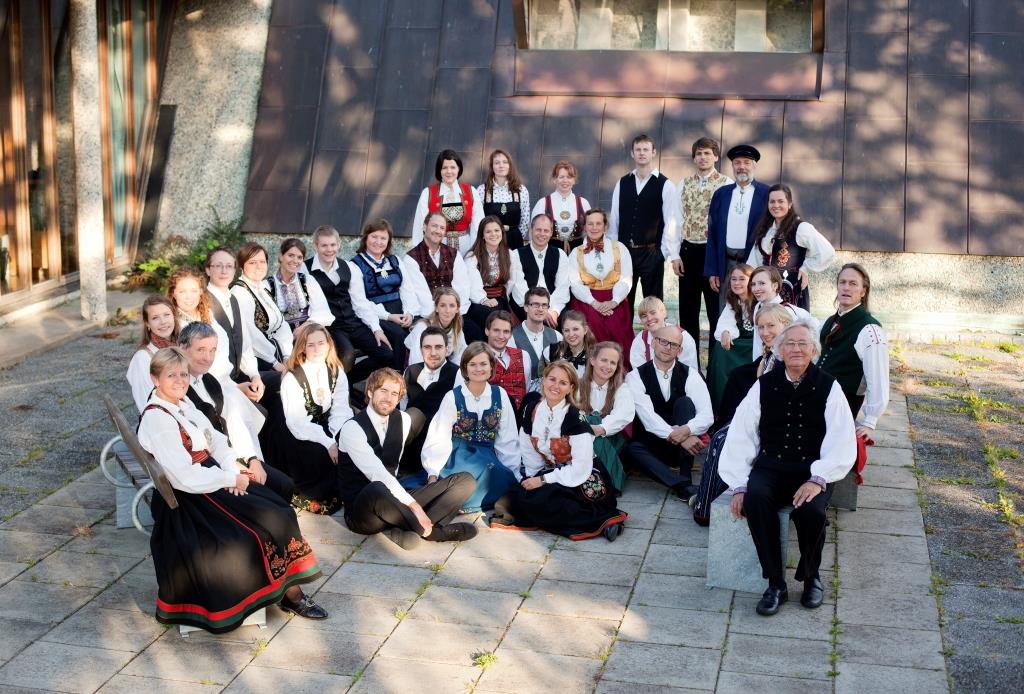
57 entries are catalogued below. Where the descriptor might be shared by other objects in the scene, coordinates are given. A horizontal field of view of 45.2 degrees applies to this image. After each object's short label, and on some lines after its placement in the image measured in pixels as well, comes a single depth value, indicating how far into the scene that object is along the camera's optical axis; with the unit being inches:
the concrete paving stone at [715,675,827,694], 199.6
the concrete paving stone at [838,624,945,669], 208.7
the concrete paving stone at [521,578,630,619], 231.1
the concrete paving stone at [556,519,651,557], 262.2
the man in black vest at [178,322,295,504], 253.6
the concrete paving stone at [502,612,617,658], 215.8
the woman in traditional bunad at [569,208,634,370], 362.3
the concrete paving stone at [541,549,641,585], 247.4
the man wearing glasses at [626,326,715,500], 302.7
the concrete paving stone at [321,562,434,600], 240.4
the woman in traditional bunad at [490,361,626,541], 270.7
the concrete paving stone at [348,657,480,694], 202.1
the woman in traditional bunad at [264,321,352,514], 285.6
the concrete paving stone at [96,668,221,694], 200.8
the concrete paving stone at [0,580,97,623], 226.8
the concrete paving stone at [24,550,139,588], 242.7
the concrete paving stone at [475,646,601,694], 202.4
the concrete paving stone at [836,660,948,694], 199.2
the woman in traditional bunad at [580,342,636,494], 297.1
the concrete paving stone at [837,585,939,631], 224.4
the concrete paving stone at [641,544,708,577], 251.1
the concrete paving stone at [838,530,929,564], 254.5
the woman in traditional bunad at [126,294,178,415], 268.8
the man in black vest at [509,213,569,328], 360.8
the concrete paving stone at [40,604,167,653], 216.8
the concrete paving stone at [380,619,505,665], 213.3
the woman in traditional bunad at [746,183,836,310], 336.2
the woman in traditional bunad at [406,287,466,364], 331.0
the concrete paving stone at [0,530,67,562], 253.6
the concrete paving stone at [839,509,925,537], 269.9
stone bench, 239.8
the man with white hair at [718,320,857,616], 231.9
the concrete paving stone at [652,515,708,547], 267.3
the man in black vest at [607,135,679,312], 374.3
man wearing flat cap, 351.3
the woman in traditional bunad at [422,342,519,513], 281.0
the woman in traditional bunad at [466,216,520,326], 361.4
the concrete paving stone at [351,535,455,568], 255.3
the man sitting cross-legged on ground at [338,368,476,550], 262.2
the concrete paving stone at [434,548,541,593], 244.1
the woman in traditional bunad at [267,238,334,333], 341.1
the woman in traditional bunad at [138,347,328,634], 217.6
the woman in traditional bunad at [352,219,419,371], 359.6
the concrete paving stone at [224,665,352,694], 201.5
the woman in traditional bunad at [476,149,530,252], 378.9
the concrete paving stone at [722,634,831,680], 206.8
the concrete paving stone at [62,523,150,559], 257.8
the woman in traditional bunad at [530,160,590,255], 378.0
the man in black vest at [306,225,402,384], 351.6
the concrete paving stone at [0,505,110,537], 268.8
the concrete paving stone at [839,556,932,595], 239.9
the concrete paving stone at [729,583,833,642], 221.3
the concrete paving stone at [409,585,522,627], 228.2
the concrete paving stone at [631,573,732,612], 234.7
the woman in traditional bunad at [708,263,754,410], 320.5
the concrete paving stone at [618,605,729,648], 219.3
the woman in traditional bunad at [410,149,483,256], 380.5
